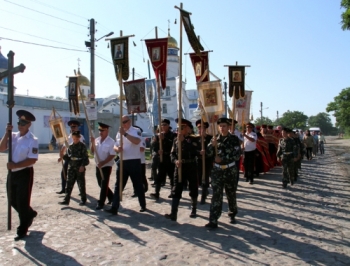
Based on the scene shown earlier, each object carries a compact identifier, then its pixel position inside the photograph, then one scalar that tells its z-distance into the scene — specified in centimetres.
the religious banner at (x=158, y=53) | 786
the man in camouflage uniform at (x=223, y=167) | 625
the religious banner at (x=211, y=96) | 714
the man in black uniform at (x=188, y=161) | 698
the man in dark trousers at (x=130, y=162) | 726
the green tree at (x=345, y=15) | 1523
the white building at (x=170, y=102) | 4880
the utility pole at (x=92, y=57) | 1802
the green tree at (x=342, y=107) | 5828
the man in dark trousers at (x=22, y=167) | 566
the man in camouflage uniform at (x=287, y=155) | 1083
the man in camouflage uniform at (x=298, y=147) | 1139
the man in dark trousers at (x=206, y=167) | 830
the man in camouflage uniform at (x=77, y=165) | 812
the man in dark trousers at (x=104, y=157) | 777
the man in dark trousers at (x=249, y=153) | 1167
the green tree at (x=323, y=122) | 14300
